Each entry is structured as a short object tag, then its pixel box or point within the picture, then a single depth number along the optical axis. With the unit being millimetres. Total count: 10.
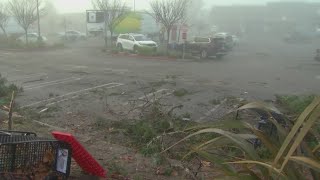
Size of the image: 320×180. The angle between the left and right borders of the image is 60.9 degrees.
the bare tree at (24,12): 25614
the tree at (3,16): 28429
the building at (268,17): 39672
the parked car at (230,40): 25899
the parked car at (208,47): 19460
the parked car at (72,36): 35751
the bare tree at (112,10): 25105
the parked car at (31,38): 26887
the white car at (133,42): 21413
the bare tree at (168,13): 20477
